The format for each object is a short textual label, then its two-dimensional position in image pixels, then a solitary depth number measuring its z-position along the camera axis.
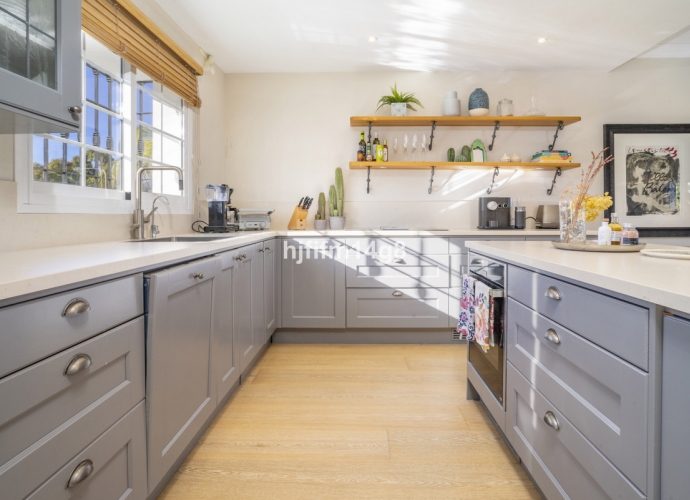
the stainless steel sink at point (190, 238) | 2.41
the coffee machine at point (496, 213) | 3.55
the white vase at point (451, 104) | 3.56
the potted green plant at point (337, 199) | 3.63
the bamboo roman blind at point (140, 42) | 1.85
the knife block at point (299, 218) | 3.44
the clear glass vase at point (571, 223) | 1.67
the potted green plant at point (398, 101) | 3.55
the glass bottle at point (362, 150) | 3.56
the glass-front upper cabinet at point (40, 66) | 1.04
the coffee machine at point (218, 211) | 2.92
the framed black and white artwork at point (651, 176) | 3.66
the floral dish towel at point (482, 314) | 1.73
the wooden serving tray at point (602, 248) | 1.47
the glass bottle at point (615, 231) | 1.56
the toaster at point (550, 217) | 3.55
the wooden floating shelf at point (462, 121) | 3.49
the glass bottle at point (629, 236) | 1.53
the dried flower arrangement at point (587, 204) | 1.61
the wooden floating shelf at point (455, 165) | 3.50
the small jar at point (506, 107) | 3.56
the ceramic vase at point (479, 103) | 3.55
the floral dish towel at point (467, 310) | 1.95
